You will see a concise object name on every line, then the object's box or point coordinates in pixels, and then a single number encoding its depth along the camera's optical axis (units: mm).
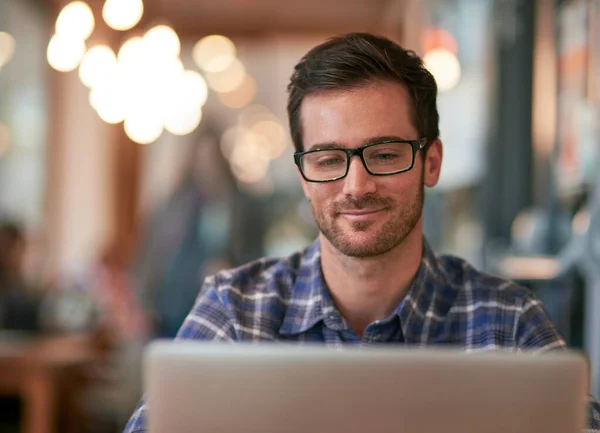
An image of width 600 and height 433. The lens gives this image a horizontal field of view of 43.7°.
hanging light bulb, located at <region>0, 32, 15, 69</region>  5902
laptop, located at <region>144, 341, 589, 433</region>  743
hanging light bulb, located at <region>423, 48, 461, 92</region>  5121
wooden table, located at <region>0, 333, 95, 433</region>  3756
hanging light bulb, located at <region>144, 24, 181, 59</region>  3900
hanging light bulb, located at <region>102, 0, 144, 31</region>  3408
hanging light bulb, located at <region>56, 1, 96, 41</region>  3367
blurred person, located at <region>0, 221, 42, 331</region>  4195
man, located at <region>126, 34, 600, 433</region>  1335
